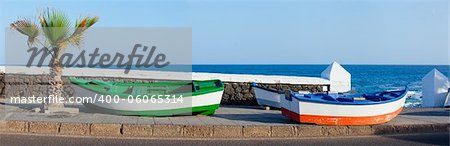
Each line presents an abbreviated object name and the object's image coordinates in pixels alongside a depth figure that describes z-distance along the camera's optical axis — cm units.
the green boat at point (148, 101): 1236
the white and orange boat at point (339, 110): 1099
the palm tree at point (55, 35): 1201
